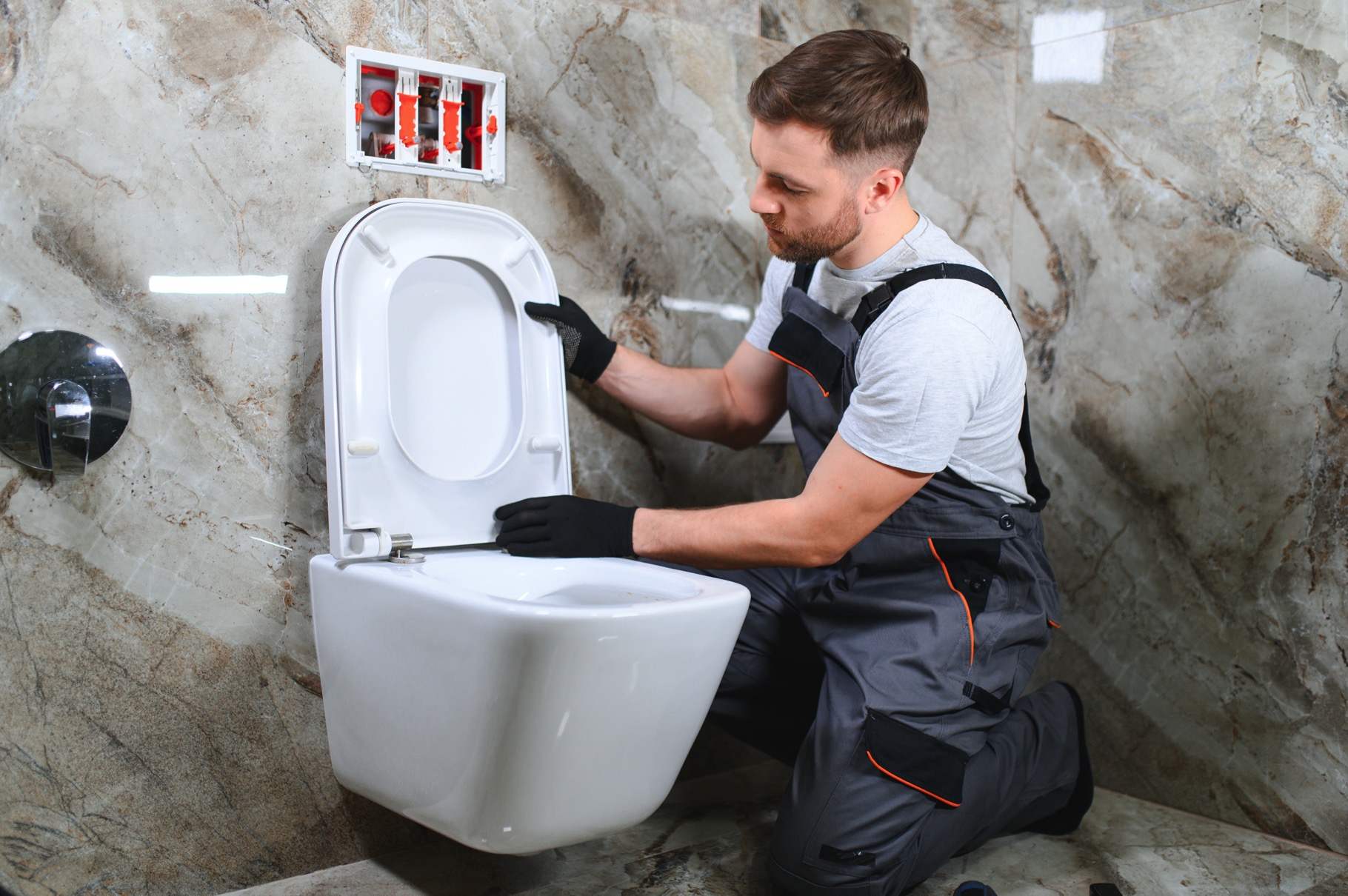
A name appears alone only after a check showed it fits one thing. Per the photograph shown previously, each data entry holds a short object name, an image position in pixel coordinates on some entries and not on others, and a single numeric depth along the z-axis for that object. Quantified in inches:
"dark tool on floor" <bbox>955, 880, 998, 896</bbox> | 48.4
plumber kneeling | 46.7
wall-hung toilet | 37.4
